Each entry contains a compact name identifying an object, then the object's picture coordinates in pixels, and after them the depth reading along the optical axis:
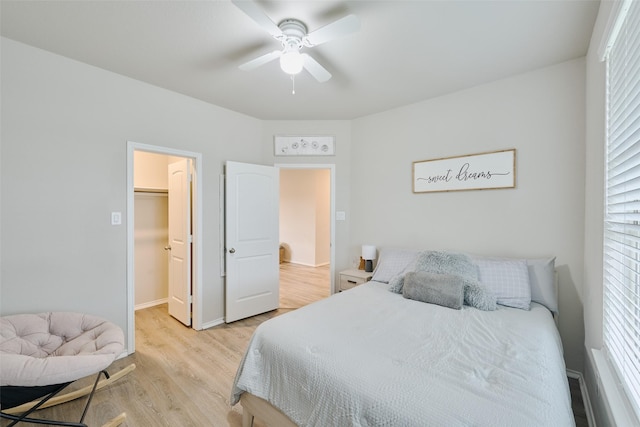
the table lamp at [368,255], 3.46
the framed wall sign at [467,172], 2.65
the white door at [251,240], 3.41
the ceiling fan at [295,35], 1.54
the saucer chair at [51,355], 1.48
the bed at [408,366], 1.09
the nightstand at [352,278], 3.26
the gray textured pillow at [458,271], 2.14
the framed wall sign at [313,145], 3.84
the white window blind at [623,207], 1.12
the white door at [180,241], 3.29
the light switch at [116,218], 2.60
